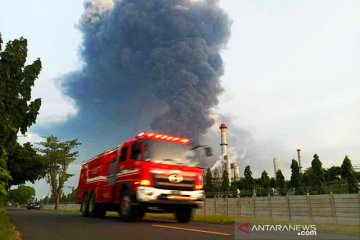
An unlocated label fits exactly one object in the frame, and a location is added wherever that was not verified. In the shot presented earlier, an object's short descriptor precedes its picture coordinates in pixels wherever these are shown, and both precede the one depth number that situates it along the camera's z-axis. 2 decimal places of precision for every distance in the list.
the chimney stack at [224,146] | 104.51
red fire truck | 13.03
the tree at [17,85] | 26.42
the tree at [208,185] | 67.75
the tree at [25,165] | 44.56
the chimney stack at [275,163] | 103.44
